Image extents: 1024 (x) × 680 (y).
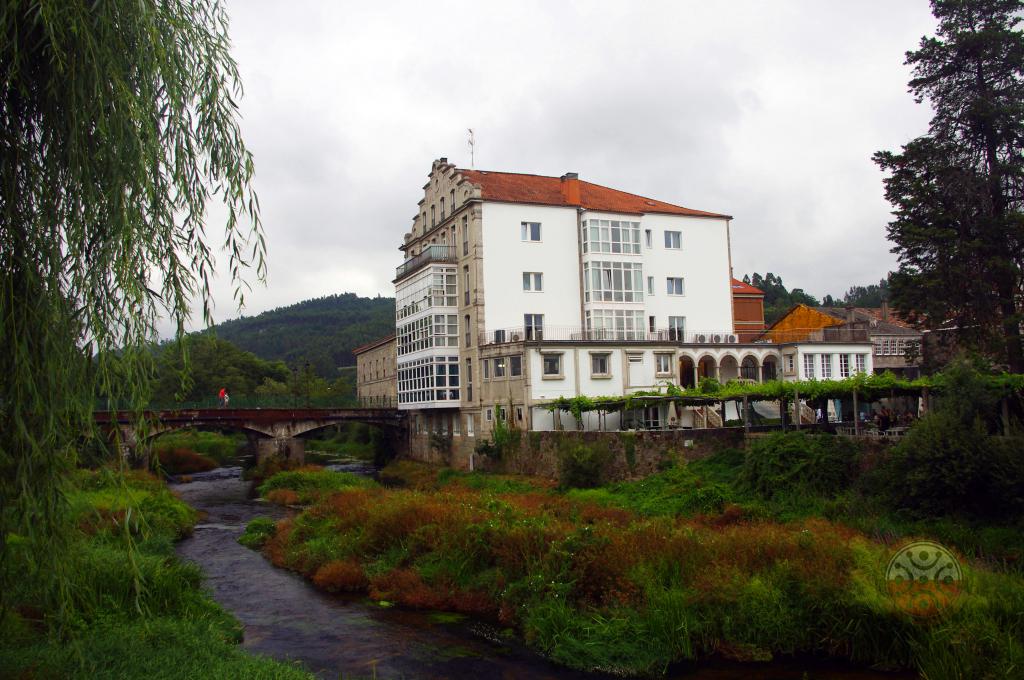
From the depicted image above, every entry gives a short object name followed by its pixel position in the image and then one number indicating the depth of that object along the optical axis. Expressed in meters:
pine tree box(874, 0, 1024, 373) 28.14
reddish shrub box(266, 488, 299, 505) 39.61
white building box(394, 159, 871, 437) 44.56
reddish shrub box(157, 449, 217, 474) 59.53
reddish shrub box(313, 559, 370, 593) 21.75
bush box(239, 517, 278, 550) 28.17
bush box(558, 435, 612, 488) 34.69
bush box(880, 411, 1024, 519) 19.92
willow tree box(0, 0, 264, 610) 8.20
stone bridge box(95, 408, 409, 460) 50.28
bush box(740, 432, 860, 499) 25.67
